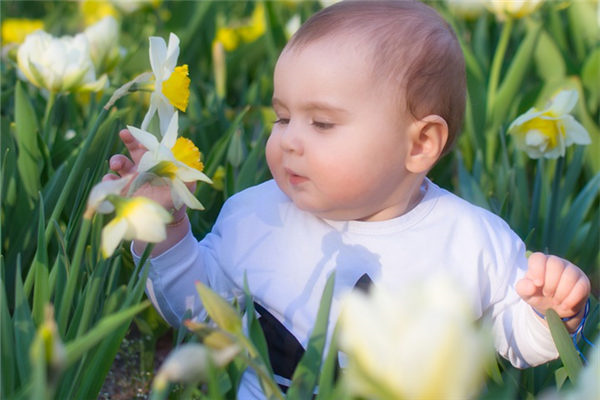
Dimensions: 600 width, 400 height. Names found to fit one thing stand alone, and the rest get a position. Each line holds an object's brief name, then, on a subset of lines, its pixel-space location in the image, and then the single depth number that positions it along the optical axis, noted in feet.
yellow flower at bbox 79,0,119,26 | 7.75
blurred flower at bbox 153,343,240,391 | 2.47
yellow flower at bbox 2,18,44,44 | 6.74
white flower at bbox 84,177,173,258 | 2.81
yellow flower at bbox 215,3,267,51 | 6.57
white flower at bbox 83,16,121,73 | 4.74
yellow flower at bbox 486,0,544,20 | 4.85
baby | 3.29
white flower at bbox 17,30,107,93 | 4.11
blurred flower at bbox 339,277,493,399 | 2.24
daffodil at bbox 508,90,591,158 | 3.99
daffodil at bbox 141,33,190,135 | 3.25
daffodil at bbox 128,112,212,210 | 3.05
